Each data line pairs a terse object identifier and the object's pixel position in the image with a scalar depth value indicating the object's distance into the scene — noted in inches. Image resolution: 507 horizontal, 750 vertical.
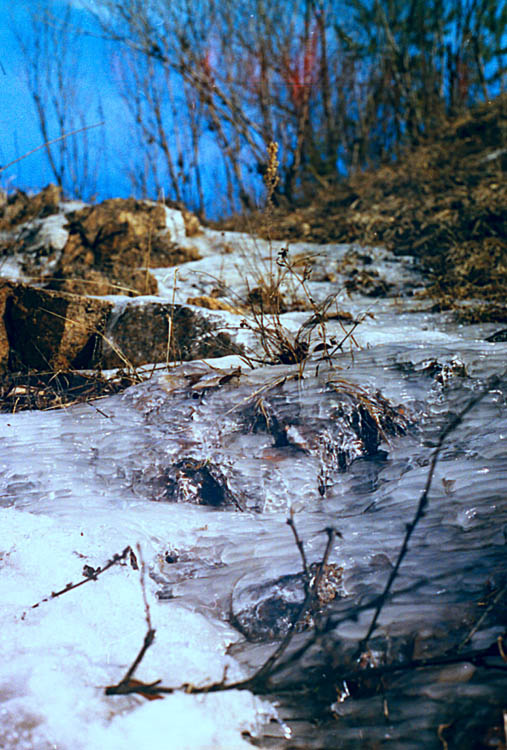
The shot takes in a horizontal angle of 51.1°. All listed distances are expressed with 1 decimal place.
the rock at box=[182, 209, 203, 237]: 232.8
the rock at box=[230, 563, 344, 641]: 48.6
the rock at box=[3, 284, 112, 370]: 110.7
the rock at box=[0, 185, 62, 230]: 231.3
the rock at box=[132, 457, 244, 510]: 71.9
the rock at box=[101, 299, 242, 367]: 111.9
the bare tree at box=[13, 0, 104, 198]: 295.1
